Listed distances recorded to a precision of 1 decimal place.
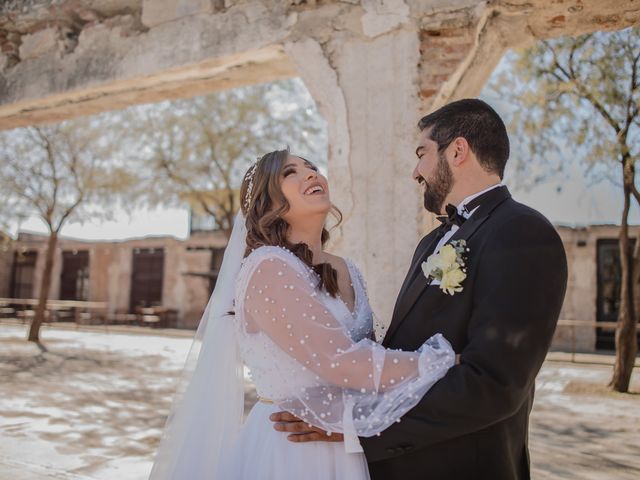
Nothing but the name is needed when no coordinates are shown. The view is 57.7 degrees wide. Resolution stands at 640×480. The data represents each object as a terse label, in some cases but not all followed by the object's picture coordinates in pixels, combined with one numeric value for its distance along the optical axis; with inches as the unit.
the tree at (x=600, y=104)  323.3
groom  60.1
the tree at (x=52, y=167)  522.9
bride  66.4
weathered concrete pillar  122.0
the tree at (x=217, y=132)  506.6
